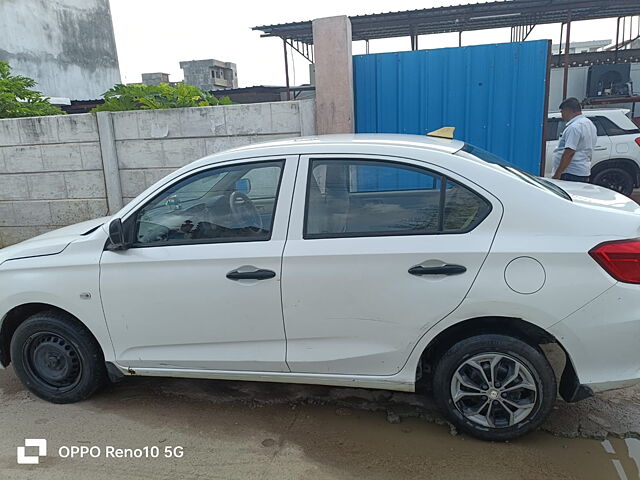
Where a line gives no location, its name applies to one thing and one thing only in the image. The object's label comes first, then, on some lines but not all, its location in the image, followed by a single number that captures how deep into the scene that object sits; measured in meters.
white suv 8.14
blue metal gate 5.33
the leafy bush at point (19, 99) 6.96
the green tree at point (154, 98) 6.28
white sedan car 2.47
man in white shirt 5.19
